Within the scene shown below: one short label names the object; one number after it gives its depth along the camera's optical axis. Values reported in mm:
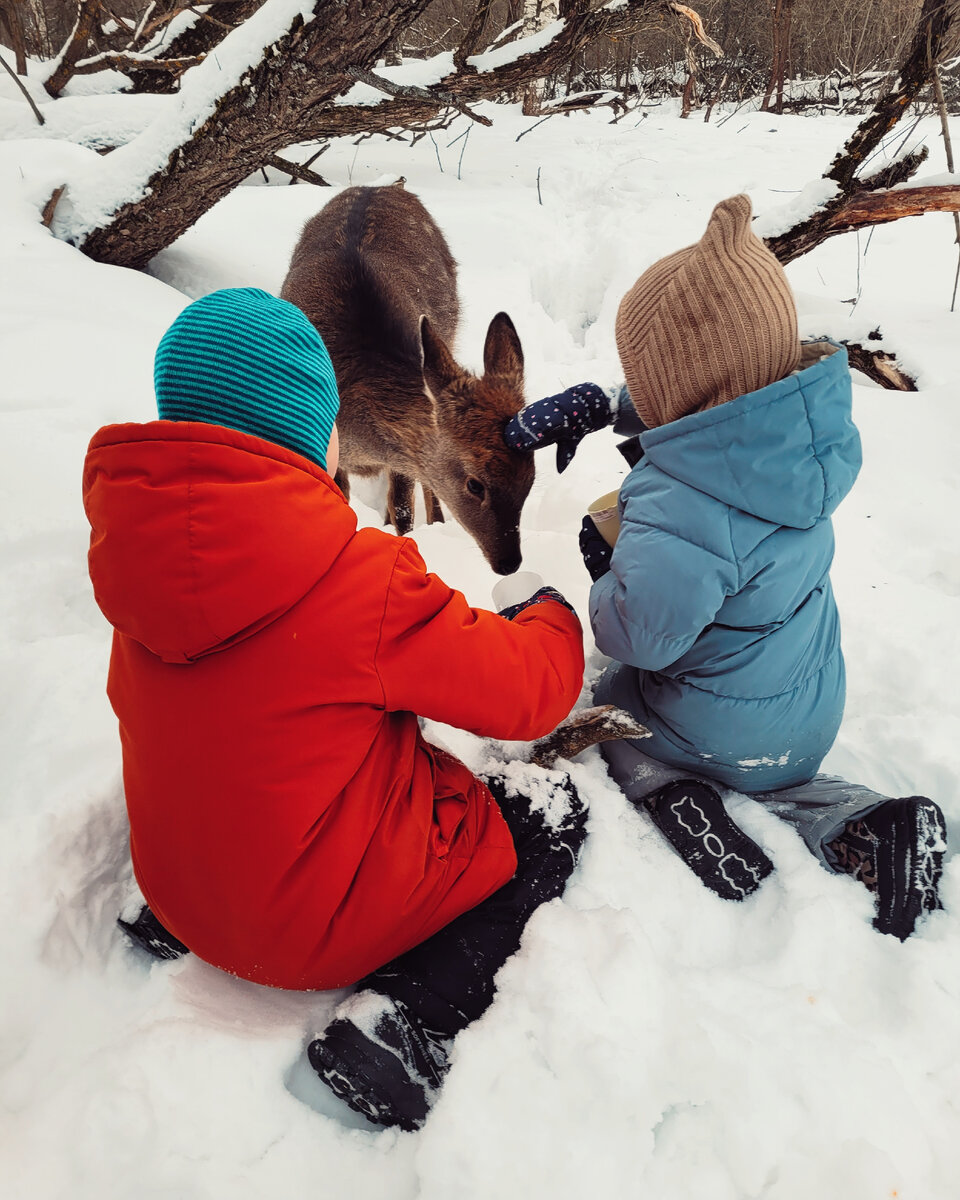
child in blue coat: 1597
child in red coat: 1192
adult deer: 3016
